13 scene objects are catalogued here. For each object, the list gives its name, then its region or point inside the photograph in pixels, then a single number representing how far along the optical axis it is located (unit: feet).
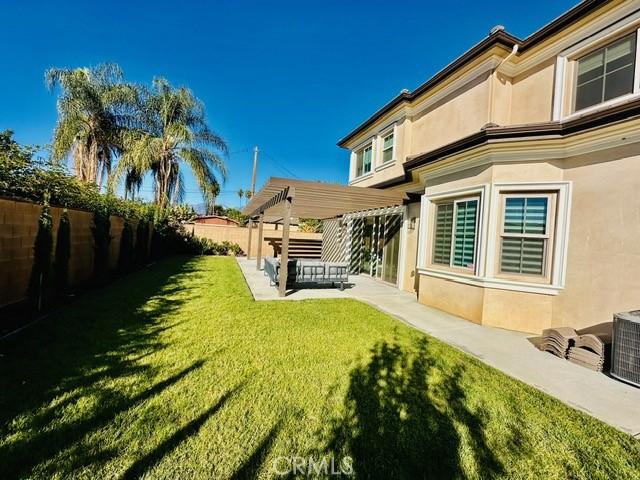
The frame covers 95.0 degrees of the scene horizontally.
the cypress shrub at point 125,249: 39.24
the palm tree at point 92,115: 56.18
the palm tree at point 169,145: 60.34
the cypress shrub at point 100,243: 30.45
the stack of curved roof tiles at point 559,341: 17.47
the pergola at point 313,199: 29.55
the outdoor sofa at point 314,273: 34.45
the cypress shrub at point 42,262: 19.35
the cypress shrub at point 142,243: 46.01
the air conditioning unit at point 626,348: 14.26
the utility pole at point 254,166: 119.19
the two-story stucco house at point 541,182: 18.58
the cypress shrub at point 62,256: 22.47
